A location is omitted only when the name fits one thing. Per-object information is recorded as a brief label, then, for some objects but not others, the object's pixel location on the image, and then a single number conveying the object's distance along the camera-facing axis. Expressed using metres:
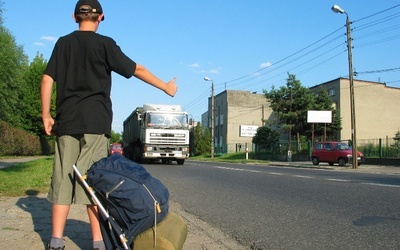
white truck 23.72
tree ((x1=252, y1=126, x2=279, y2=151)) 58.46
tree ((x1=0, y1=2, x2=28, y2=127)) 30.05
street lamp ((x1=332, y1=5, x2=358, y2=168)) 27.77
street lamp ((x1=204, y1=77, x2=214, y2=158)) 54.28
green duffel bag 2.96
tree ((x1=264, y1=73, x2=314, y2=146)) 52.56
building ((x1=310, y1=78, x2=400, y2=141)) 61.53
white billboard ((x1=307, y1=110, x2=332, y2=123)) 47.84
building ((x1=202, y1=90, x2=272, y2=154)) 84.06
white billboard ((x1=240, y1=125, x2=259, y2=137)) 84.06
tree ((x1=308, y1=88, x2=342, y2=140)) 52.56
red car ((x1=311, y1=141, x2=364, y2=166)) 31.14
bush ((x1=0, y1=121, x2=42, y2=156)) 28.52
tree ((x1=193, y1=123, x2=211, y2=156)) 75.49
